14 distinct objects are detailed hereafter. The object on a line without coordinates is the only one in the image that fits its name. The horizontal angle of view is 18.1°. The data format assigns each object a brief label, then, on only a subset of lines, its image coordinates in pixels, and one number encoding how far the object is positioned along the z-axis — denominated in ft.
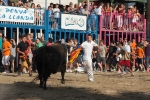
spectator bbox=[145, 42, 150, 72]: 86.74
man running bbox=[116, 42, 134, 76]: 71.34
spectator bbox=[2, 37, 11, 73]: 72.13
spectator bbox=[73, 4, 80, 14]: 90.49
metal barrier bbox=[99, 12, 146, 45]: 97.35
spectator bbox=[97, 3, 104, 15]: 93.56
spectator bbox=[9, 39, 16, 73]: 73.92
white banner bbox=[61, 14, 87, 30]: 88.02
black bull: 48.03
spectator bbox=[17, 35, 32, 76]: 63.62
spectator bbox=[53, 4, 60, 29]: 84.97
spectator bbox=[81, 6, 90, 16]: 91.91
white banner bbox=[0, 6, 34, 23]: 76.33
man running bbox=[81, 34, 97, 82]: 57.47
